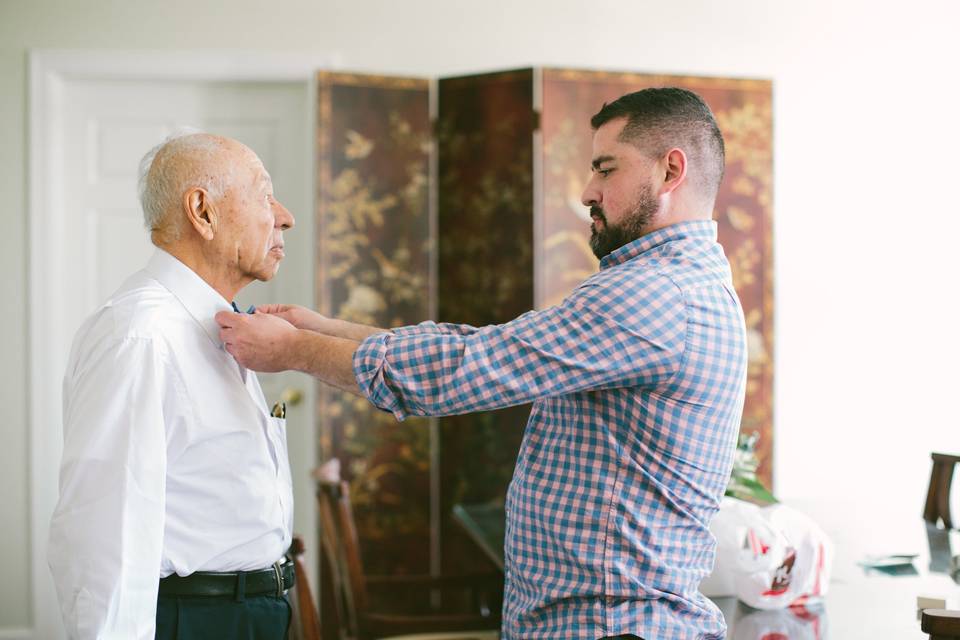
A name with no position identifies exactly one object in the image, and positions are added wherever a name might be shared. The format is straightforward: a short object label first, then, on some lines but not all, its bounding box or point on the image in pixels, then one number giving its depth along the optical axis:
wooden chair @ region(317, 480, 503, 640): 2.14
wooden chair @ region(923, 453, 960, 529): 2.67
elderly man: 1.24
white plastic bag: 1.62
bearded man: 1.24
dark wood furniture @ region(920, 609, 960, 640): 1.17
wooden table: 1.55
